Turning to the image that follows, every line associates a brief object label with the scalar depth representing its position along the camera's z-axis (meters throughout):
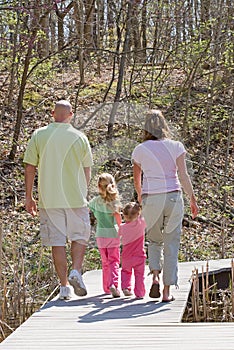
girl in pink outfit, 8.27
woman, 7.73
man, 7.89
